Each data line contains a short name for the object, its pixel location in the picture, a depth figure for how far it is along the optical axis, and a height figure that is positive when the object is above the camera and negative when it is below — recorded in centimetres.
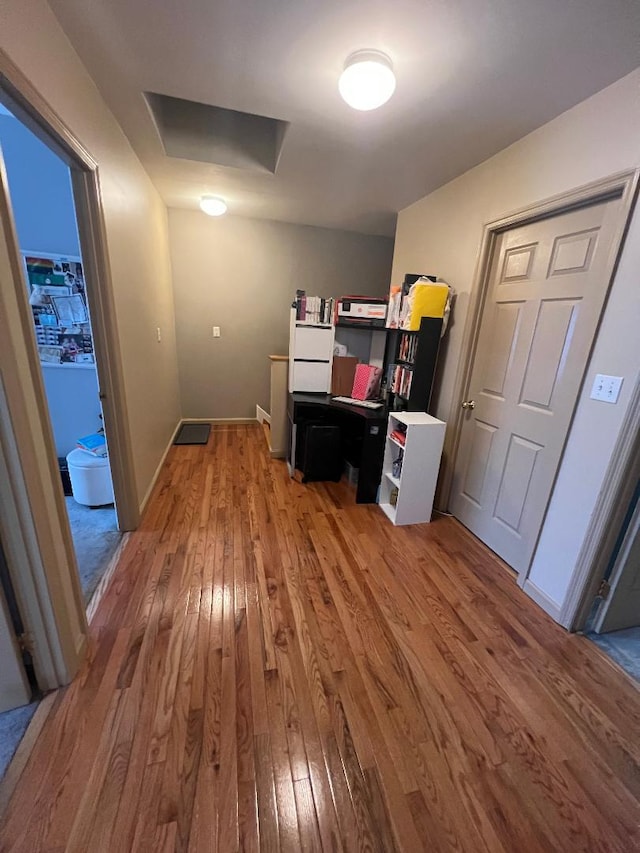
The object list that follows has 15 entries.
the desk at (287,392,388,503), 253 -77
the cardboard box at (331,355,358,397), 313 -40
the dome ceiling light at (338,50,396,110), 133 +99
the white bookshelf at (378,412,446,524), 228 -90
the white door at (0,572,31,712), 108 -118
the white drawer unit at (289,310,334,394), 295 -25
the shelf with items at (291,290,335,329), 289 +15
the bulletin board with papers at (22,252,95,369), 229 +4
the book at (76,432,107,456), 229 -86
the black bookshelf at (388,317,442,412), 238 -22
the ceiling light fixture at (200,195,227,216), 308 +106
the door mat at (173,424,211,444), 372 -126
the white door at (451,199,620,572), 159 -15
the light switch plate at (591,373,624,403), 142 -18
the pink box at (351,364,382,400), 289 -42
